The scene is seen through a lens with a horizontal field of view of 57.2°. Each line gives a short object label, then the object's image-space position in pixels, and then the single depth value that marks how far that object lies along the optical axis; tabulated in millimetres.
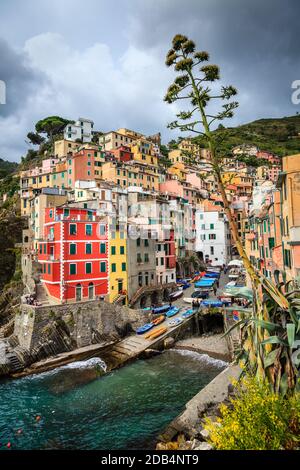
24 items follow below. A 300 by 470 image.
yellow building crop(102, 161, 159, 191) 65500
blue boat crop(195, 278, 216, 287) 42059
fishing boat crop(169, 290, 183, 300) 41988
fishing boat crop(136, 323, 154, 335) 32688
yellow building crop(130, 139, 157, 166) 81188
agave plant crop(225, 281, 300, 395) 8289
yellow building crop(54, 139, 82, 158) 81062
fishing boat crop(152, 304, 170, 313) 36759
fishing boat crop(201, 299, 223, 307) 35844
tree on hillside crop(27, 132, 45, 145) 100062
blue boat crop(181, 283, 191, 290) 47034
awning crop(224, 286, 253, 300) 10922
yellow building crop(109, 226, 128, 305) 36969
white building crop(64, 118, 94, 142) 95400
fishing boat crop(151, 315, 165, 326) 34241
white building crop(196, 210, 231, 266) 62844
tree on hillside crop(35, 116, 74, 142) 100062
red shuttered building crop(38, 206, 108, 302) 33406
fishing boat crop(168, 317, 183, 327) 33247
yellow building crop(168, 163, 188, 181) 85000
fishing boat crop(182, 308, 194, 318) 34678
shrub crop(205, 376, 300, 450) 5660
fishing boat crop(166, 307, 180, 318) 35994
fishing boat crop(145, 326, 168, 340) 31225
